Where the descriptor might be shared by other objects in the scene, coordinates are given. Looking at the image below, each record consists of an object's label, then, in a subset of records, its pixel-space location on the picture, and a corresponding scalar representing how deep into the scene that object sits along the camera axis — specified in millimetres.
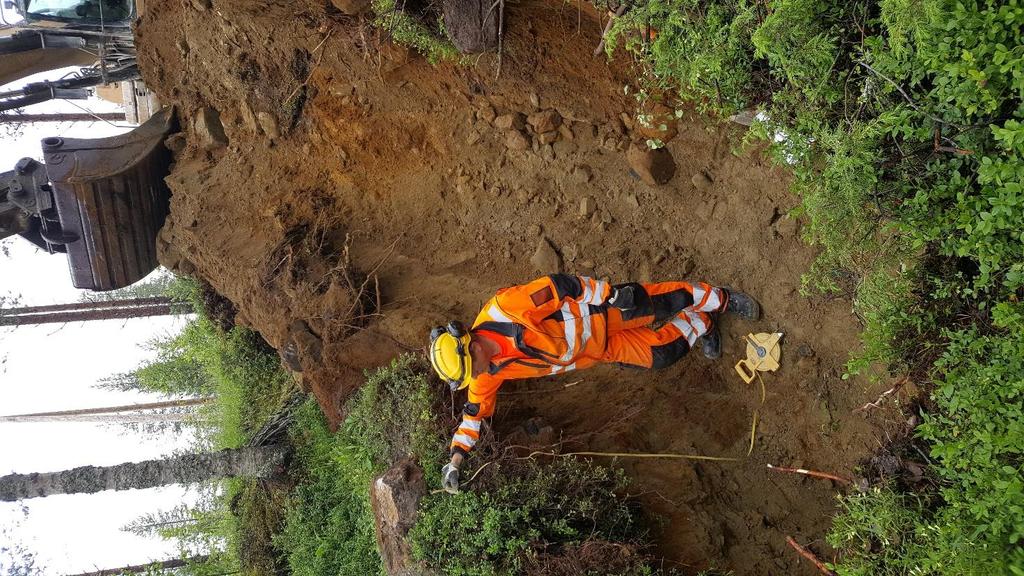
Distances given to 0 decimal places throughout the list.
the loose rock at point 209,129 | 7027
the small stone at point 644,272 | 5450
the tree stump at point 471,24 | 4816
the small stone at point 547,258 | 5770
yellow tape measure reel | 4906
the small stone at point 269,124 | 6582
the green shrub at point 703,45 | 3523
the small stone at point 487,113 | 5797
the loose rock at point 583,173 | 5602
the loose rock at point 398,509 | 4695
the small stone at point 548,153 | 5738
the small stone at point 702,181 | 5094
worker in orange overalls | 4504
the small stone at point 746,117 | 4116
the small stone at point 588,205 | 5621
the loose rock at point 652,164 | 5160
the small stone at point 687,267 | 5305
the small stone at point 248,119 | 6688
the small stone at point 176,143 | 7228
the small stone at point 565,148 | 5641
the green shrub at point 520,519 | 4266
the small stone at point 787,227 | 4652
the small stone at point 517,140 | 5750
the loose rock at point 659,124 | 4934
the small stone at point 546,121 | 5562
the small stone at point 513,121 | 5723
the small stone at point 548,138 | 5676
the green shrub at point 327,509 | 6078
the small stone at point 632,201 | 5465
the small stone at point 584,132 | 5516
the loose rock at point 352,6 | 5145
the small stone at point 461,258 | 6202
